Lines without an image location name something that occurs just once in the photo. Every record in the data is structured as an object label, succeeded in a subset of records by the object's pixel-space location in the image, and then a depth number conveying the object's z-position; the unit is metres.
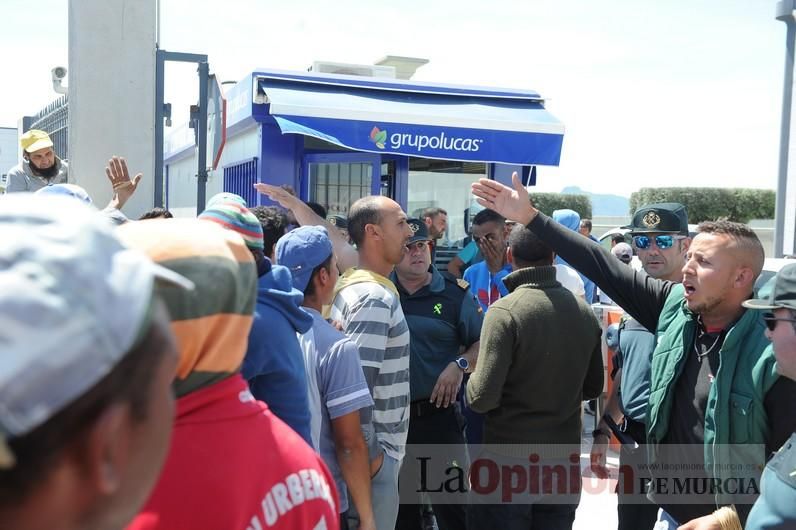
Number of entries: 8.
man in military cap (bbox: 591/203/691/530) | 4.12
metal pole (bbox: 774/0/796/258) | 8.77
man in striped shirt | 3.39
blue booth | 8.46
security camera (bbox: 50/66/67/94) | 6.45
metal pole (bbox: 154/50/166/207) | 5.24
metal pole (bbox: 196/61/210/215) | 4.99
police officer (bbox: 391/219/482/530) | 4.59
